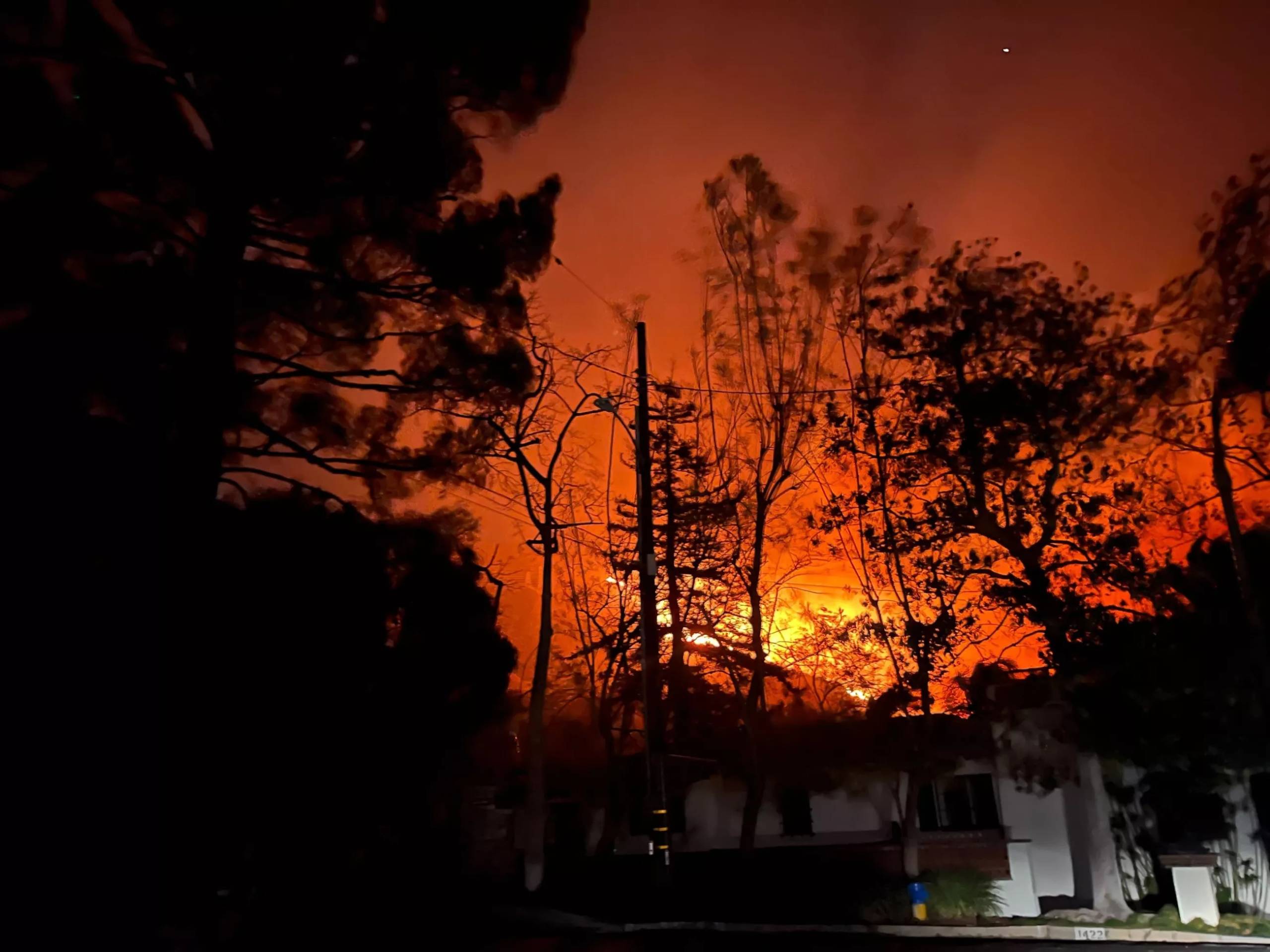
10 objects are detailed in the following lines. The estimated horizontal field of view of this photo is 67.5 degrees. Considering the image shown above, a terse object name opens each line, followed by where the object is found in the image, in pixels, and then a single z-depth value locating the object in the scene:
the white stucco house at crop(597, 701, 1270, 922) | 15.32
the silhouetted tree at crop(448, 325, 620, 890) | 25.16
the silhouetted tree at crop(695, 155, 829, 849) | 21.73
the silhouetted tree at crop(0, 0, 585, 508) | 9.60
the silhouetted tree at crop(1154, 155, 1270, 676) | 14.95
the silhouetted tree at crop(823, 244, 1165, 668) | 17.22
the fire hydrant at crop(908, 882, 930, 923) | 15.61
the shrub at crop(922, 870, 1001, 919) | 16.86
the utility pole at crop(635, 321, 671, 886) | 12.46
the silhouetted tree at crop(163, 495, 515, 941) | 9.90
